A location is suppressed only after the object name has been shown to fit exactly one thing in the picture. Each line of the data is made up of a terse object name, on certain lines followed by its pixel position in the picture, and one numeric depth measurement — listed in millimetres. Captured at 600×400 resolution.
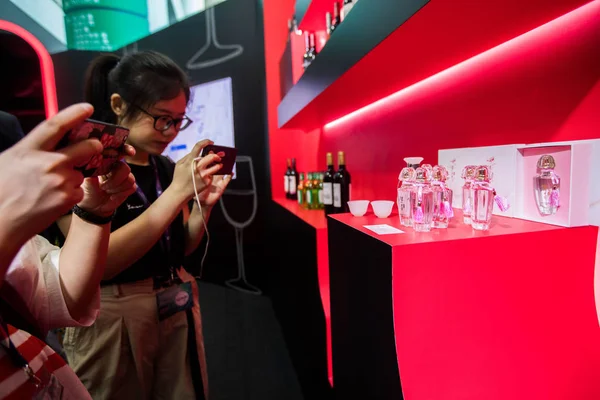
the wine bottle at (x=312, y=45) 2122
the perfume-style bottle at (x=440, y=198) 819
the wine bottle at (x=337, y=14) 1567
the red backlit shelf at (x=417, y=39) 688
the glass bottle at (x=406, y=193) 854
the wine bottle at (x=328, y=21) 1695
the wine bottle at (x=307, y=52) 2132
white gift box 690
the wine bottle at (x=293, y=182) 2939
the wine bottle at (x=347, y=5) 1293
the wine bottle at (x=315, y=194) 2207
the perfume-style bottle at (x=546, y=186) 741
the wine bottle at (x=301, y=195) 2447
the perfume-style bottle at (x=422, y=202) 802
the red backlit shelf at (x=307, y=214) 1616
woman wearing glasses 951
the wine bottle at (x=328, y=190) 1735
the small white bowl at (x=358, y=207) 1064
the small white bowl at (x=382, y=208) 1018
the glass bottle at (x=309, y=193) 2229
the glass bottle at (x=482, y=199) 757
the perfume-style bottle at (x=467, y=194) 806
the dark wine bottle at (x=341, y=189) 1691
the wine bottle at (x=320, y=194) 2178
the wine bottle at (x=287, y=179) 3001
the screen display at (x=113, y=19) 3113
